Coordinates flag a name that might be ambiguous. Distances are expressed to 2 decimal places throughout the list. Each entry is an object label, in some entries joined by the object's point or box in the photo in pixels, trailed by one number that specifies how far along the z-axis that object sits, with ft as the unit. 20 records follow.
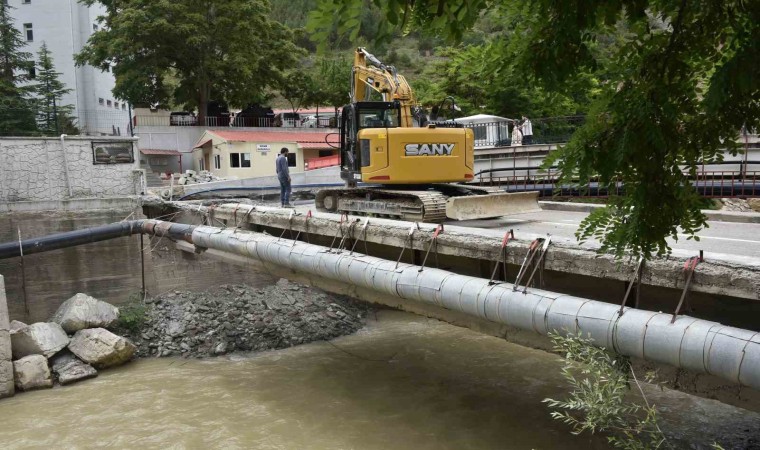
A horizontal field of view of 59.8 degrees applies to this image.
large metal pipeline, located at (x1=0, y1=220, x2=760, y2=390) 16.93
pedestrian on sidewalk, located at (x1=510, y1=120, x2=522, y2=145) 85.71
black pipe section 42.60
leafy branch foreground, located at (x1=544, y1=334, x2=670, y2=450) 14.55
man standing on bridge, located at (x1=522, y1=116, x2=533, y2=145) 87.14
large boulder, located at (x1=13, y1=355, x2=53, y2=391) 33.27
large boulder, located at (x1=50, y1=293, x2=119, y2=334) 37.83
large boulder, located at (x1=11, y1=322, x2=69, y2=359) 34.94
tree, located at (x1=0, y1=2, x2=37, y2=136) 76.13
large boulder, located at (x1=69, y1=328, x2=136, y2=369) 36.09
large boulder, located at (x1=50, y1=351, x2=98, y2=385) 34.40
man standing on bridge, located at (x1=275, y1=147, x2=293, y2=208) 51.96
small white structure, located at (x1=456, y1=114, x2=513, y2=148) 89.95
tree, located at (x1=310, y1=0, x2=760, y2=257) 9.08
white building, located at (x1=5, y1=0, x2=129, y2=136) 143.02
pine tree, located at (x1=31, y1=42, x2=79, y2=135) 74.49
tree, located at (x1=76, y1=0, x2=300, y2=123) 114.62
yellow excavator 39.19
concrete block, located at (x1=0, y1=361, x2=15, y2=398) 32.40
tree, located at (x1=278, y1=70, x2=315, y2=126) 134.10
